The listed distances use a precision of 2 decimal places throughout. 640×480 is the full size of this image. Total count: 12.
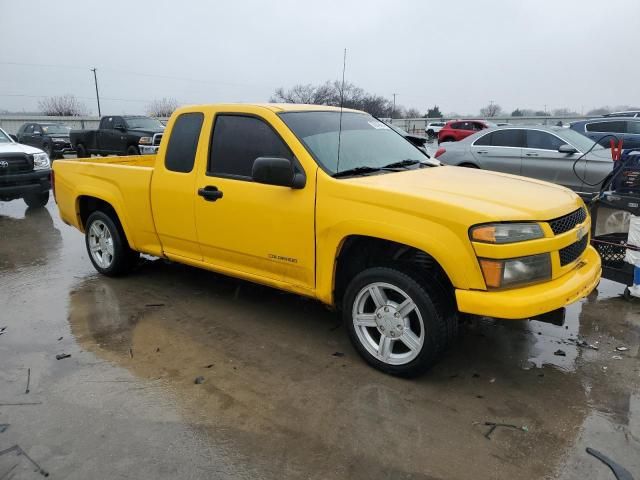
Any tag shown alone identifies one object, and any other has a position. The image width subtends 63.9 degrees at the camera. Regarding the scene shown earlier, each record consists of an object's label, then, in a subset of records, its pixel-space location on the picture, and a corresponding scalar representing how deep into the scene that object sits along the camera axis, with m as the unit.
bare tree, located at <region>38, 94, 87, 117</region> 71.62
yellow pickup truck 3.13
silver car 9.03
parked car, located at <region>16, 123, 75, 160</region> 20.58
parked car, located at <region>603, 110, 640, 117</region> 19.49
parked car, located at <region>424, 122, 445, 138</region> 42.76
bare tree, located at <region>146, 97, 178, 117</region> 74.89
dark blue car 12.68
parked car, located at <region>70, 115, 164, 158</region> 17.76
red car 26.98
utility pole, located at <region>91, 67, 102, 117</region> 65.88
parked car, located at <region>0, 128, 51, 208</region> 9.60
